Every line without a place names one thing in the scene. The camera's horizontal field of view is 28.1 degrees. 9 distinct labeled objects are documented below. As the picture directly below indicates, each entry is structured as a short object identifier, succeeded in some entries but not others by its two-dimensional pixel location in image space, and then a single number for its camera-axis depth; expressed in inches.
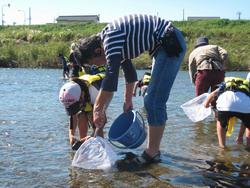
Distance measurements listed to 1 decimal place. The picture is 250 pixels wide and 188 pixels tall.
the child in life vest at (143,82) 431.0
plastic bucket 215.2
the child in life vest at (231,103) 236.1
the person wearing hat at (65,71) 919.9
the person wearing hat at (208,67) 349.7
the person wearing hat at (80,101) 216.8
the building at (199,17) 4104.3
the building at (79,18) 4042.3
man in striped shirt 188.2
